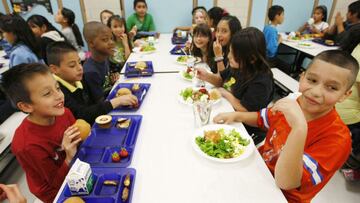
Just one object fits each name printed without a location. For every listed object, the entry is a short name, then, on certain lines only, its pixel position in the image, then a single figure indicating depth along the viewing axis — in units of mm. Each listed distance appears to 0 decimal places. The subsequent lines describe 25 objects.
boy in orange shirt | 839
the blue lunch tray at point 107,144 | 1040
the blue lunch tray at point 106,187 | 843
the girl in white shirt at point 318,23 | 4176
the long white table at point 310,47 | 3176
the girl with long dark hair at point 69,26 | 3583
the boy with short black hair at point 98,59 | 1867
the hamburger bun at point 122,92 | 1631
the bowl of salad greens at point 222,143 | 1040
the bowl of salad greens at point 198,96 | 1556
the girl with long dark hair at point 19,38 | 2255
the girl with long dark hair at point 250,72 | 1495
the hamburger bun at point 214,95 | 1604
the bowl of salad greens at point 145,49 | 2932
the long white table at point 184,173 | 873
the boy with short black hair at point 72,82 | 1465
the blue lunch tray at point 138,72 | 2089
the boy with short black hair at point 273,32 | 3468
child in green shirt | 4254
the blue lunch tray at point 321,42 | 3457
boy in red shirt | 1068
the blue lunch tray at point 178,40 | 3479
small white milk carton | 839
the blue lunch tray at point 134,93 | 1500
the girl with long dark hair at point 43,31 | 2918
